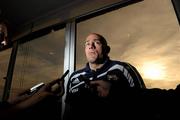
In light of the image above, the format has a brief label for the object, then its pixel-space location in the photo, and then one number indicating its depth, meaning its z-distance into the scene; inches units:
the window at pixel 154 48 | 58.7
